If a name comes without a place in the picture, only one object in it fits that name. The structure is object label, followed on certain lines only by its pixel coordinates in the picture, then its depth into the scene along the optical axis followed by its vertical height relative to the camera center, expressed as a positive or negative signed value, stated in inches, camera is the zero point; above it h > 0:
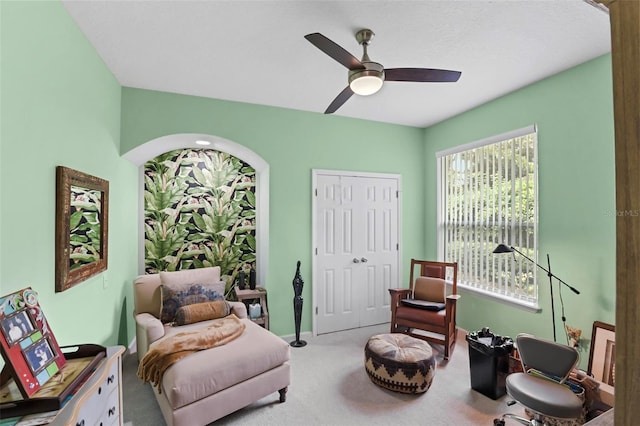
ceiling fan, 78.4 +39.6
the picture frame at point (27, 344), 43.6 -18.7
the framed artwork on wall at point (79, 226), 71.9 -1.2
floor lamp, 106.7 -19.1
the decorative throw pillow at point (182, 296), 114.3 -28.2
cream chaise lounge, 78.3 -41.7
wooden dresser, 43.3 -29.4
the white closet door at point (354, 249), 154.3 -14.8
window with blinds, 123.9 +4.0
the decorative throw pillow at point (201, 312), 111.5 -33.4
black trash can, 98.0 -46.2
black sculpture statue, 139.3 -35.4
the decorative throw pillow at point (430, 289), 139.3 -31.3
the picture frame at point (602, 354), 88.7 -39.6
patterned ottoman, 99.3 -47.3
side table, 134.6 -33.8
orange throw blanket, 83.8 -35.8
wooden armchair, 126.6 -36.5
